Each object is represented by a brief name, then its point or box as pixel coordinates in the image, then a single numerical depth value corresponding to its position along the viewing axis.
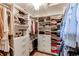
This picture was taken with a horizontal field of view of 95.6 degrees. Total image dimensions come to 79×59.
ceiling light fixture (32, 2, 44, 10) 1.89
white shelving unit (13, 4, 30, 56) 1.85
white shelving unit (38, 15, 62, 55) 1.87
